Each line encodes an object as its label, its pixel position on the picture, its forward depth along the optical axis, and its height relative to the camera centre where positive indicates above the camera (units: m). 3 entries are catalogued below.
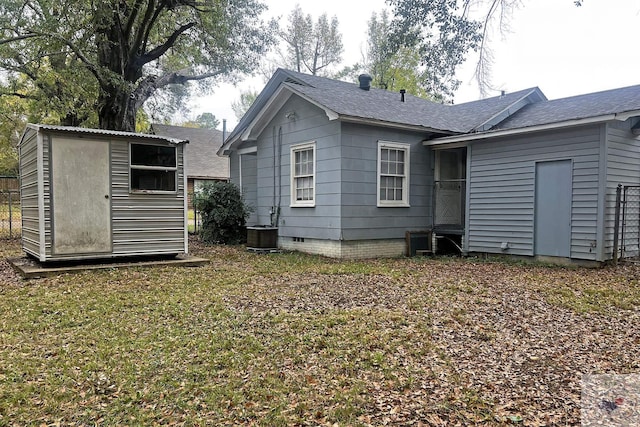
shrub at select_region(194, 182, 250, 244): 12.23 -0.49
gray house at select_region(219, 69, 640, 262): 8.17 +0.60
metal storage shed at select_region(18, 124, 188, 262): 7.25 -0.01
